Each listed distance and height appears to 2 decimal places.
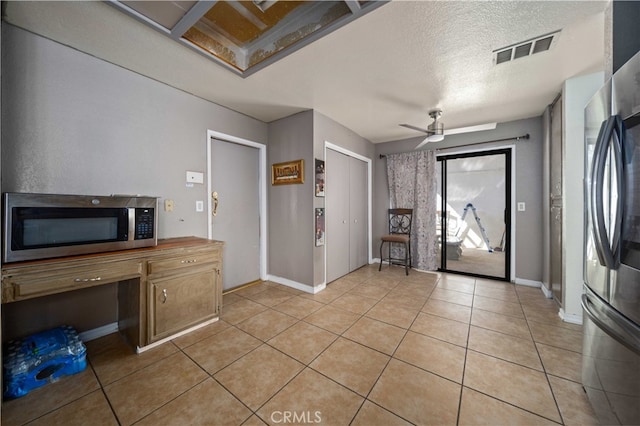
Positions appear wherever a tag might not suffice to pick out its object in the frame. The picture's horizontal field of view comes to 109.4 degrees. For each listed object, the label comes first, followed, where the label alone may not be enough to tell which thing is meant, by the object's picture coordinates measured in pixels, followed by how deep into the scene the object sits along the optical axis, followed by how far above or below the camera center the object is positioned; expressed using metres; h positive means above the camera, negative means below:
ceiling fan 3.00 +1.15
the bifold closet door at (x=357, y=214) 4.03 -0.01
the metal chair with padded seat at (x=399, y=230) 3.96 -0.31
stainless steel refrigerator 0.97 -0.17
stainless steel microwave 1.39 -0.08
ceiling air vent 1.72 +1.35
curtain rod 3.28 +1.13
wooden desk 1.40 -0.50
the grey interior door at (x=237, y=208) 2.99 +0.07
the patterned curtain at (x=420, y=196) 3.98 +0.32
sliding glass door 3.73 +0.02
